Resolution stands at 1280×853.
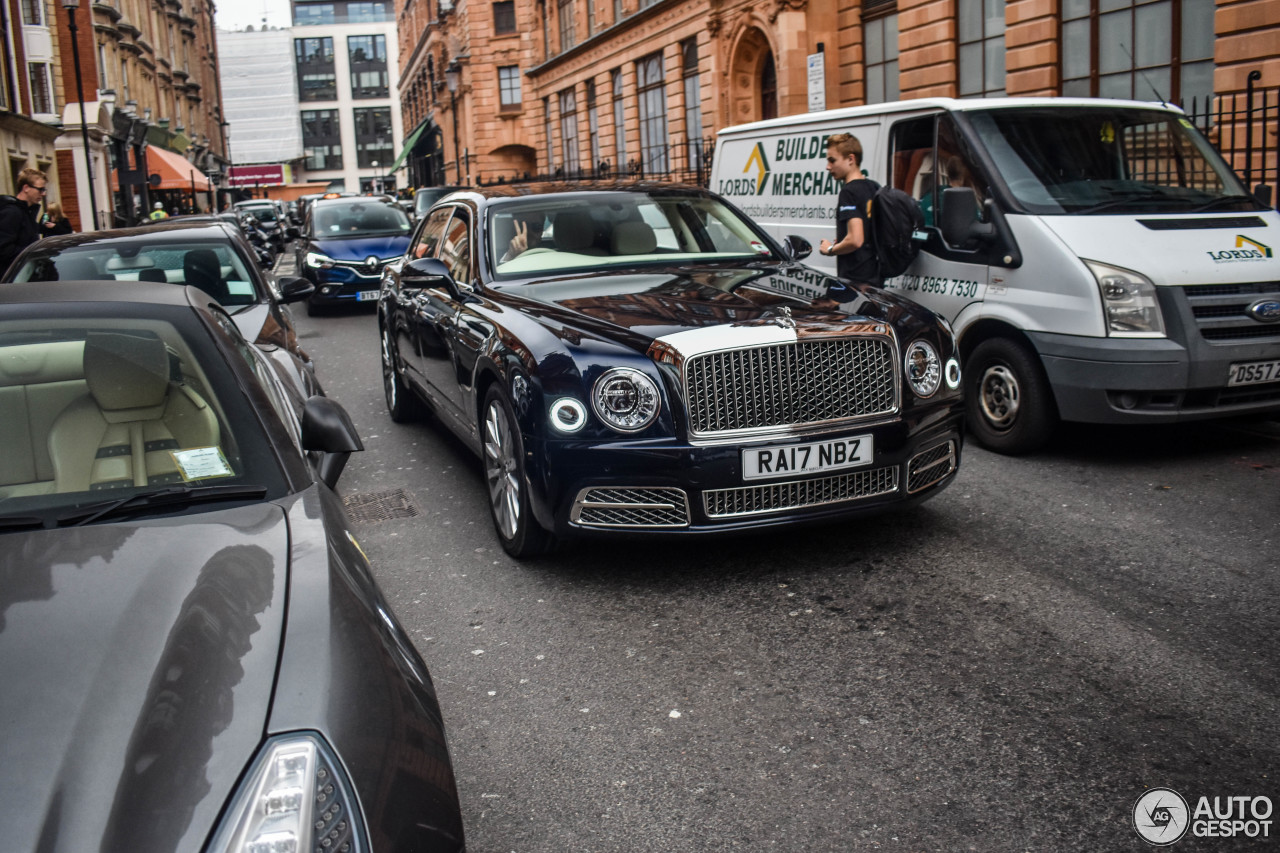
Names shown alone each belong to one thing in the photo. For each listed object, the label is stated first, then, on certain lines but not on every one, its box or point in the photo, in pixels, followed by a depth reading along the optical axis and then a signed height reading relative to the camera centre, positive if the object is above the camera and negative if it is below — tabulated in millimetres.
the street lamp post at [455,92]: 49844 +6841
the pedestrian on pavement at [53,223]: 14578 +450
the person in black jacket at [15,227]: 11693 +333
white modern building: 130125 +16545
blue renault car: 17172 -106
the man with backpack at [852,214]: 7691 +72
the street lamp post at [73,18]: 24688 +5029
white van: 6395 -258
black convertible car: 1812 -687
